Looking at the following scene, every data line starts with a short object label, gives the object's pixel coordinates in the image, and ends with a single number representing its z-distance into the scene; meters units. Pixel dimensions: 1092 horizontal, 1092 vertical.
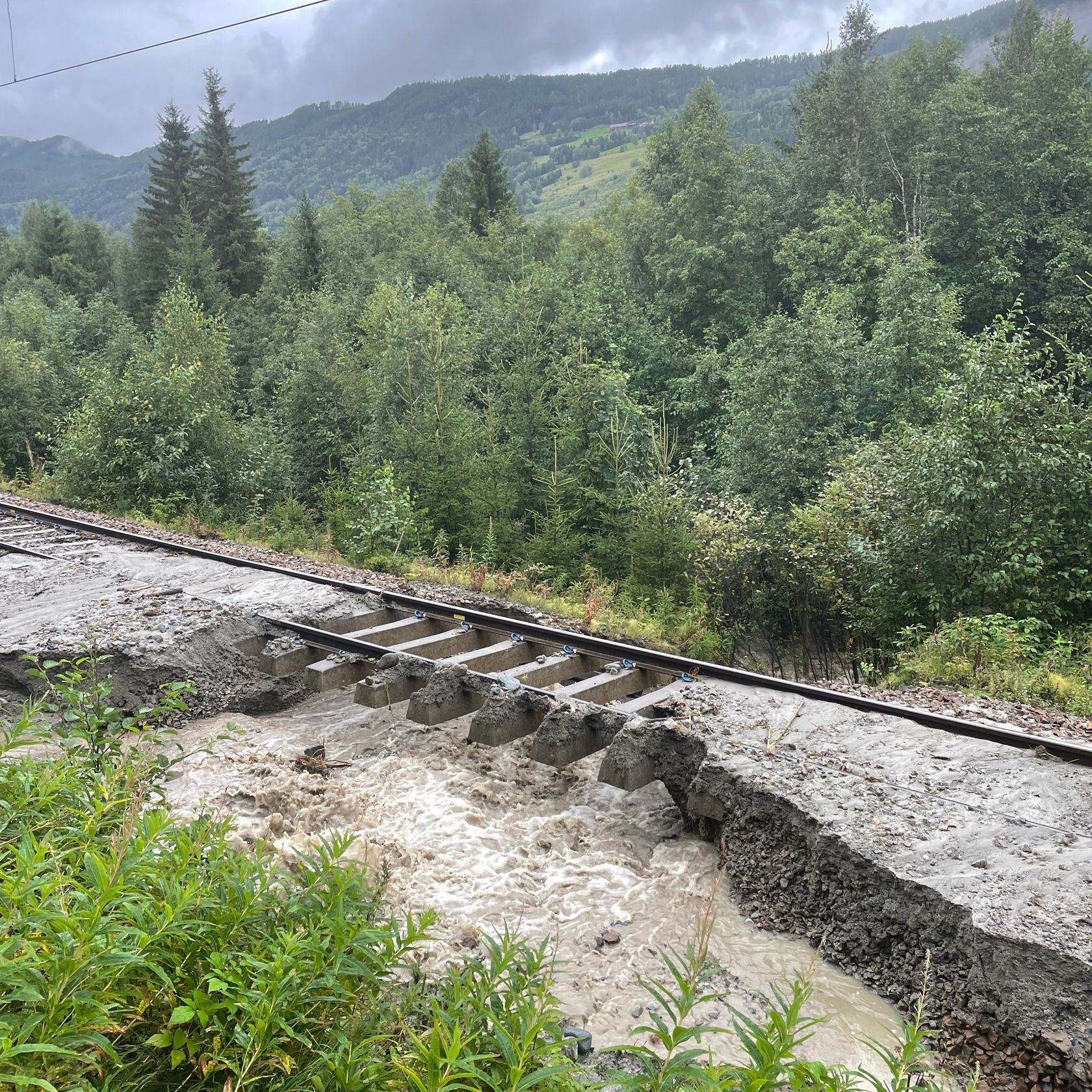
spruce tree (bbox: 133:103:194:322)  45.09
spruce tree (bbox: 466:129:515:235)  48.53
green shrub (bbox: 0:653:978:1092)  2.43
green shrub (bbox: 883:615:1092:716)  6.70
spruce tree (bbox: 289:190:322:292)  40.66
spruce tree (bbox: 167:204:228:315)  40.53
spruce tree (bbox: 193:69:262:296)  44.72
